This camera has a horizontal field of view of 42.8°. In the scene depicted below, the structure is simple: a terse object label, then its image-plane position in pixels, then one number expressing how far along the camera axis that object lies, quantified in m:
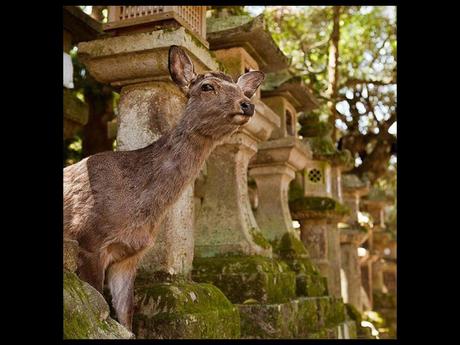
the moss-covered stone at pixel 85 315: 2.59
